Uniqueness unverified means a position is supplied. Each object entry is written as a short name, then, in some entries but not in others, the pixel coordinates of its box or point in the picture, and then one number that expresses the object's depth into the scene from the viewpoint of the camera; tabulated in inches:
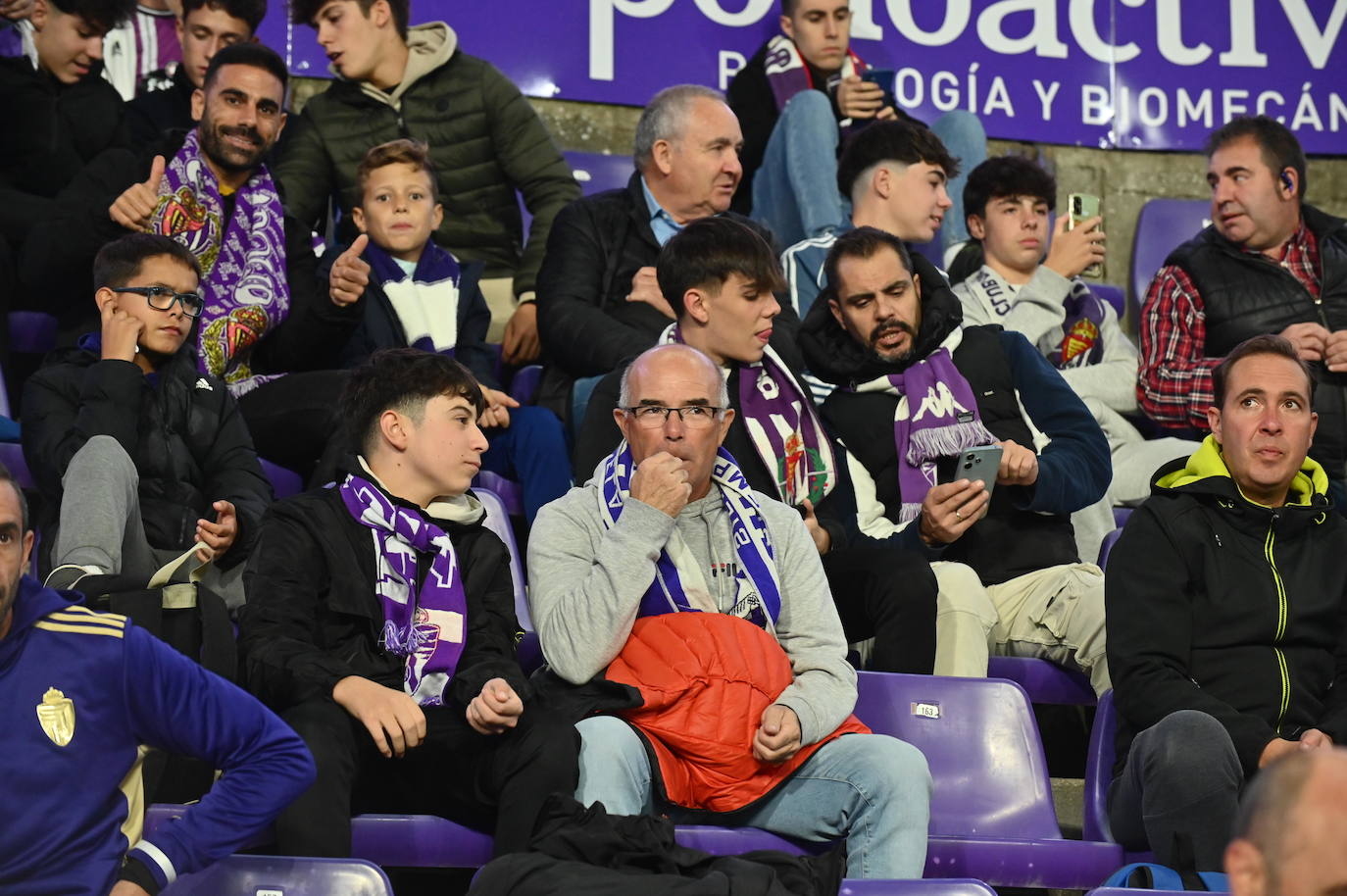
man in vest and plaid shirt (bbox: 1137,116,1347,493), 375.2
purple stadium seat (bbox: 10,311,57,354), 352.2
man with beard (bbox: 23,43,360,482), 326.3
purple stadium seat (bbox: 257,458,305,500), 324.8
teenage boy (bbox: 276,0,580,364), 402.6
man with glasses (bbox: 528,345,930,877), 220.5
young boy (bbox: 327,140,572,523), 332.2
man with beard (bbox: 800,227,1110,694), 288.2
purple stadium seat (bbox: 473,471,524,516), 330.0
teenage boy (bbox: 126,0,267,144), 393.1
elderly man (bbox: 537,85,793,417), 350.9
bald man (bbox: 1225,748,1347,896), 131.0
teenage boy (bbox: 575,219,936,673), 284.2
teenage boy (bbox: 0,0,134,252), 367.9
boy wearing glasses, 260.5
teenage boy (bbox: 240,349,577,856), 214.5
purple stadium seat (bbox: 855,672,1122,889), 247.3
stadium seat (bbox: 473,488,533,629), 289.7
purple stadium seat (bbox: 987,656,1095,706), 295.1
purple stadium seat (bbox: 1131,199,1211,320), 481.1
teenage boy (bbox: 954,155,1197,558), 367.2
